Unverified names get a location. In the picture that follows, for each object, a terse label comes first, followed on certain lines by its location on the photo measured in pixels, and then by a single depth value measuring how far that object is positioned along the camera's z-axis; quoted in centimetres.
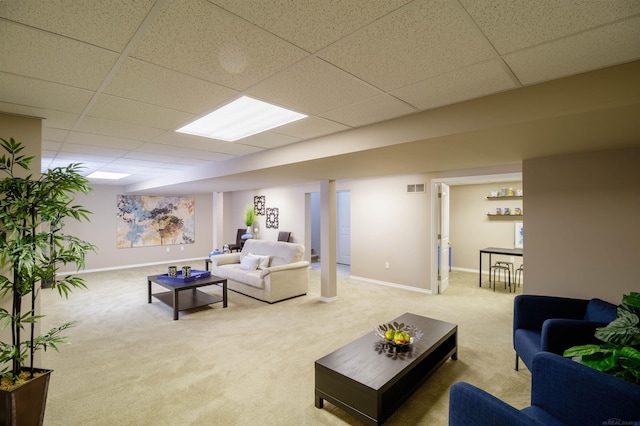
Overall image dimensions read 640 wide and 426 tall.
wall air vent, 569
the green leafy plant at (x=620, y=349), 162
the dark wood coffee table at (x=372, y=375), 203
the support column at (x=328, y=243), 506
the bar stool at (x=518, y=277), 623
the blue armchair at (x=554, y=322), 220
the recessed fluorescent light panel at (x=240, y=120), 249
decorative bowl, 248
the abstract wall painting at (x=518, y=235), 669
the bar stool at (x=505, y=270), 610
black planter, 177
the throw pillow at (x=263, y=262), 561
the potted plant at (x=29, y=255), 183
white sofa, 498
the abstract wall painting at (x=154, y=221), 837
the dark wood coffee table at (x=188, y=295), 439
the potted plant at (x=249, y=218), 904
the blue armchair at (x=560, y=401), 142
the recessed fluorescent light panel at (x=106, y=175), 596
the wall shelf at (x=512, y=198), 653
